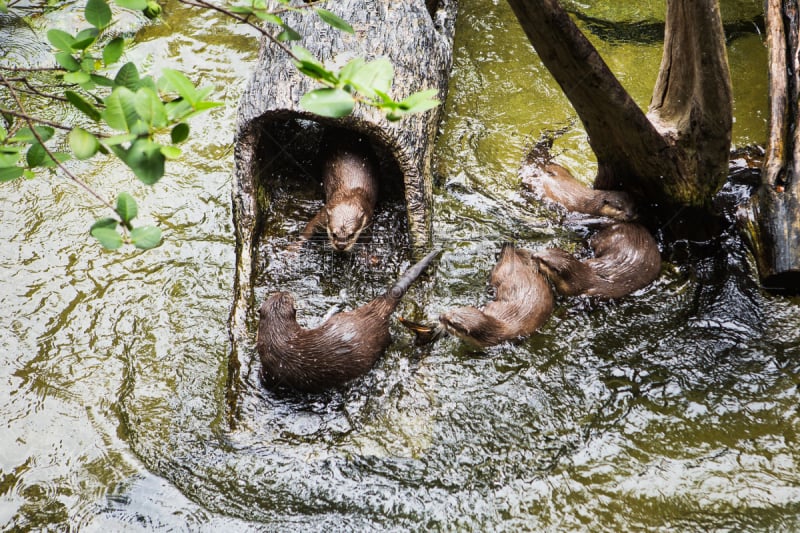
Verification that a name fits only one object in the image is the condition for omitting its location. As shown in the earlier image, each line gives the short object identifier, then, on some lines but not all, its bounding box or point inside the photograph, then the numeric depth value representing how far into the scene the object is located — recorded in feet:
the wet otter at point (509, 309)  18.58
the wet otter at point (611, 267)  20.13
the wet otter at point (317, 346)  17.20
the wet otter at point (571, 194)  22.17
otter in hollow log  20.99
